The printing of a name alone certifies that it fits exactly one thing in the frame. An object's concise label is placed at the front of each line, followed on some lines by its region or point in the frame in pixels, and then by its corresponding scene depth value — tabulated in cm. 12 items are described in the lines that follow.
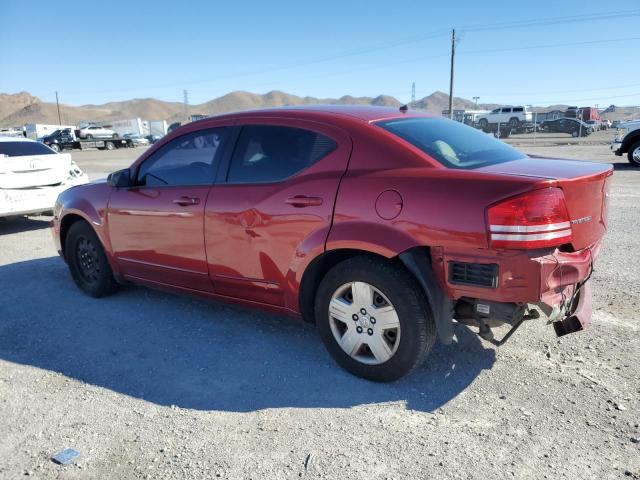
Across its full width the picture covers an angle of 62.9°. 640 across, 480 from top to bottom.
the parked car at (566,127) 3766
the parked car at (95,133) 4409
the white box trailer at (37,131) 5466
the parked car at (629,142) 1441
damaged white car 803
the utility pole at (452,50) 4700
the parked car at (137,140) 4844
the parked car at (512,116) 4231
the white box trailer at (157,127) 6550
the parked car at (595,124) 4048
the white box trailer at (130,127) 5741
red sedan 273
